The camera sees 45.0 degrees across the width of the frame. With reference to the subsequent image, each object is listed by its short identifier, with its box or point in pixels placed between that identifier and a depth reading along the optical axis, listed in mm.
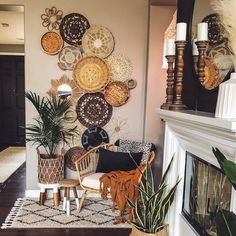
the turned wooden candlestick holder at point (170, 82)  2041
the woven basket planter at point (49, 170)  3377
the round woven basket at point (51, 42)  3570
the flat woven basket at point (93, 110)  3693
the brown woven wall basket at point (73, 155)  3717
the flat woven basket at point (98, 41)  3596
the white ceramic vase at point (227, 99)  1228
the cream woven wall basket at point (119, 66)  3674
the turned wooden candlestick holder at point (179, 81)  1794
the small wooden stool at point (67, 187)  3162
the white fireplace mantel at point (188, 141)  1240
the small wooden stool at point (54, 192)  3393
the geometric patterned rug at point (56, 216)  2943
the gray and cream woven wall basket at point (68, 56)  3617
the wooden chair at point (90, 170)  3100
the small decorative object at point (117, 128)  3768
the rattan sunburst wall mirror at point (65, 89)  3654
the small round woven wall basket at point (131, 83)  3725
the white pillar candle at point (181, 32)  1746
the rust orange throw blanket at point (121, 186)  2906
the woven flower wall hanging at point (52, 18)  3555
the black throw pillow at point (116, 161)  3238
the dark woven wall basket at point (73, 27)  3566
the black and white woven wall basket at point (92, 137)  3725
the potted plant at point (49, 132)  3381
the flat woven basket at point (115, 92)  3680
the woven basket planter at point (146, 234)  2068
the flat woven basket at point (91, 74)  3621
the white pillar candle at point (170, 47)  2033
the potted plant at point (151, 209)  2057
